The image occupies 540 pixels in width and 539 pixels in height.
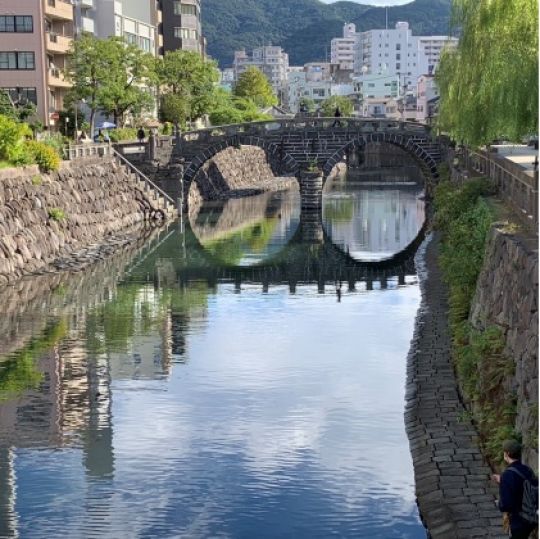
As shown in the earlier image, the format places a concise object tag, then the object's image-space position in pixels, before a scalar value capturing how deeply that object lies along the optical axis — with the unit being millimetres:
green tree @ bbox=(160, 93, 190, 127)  81812
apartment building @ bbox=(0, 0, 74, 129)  65812
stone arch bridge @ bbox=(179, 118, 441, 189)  65438
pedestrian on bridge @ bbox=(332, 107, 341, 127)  65769
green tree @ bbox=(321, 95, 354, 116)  144750
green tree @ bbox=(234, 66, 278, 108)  125125
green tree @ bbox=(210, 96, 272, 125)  87375
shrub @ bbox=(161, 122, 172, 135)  76312
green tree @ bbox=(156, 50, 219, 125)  80938
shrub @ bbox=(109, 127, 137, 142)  67738
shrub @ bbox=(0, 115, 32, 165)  44750
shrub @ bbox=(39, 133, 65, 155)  52844
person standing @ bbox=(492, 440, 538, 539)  11688
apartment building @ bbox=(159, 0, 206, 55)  101750
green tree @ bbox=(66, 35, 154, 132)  67562
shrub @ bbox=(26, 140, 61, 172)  48906
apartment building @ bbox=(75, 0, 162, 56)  81188
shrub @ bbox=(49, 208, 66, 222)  46438
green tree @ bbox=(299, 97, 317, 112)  164375
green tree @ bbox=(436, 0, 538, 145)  26453
